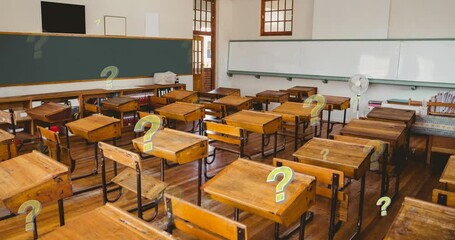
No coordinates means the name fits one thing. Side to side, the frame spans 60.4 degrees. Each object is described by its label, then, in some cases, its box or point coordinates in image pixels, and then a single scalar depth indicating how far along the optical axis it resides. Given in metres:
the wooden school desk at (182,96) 7.10
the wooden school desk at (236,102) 6.45
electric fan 7.12
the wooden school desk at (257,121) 4.71
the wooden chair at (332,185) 2.70
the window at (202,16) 9.85
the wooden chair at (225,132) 4.32
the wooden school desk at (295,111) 5.44
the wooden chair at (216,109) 6.46
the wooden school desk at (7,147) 3.45
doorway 9.96
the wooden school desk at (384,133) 4.10
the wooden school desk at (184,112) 5.63
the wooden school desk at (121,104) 6.43
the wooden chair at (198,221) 1.82
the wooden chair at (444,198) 2.27
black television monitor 6.51
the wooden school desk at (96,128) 4.30
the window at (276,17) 9.46
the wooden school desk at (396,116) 5.02
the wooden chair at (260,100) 7.43
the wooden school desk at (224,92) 7.75
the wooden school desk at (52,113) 5.34
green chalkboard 6.20
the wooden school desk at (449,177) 2.51
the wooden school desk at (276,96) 7.42
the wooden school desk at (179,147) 3.45
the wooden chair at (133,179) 3.03
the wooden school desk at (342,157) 3.01
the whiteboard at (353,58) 7.31
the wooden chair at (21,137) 4.92
